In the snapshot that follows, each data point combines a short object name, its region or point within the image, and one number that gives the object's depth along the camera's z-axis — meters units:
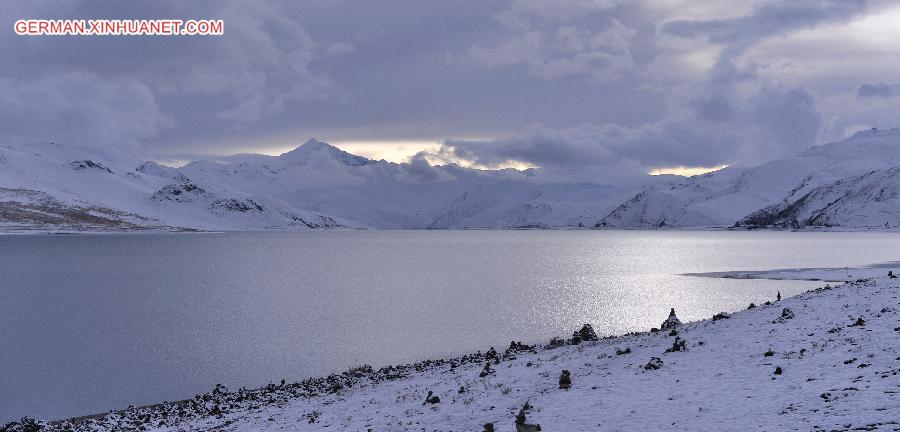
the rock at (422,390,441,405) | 28.94
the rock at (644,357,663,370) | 29.06
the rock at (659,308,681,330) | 44.23
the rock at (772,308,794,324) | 34.66
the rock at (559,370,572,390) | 27.98
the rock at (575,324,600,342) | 47.00
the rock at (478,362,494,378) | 33.57
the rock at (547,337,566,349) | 45.16
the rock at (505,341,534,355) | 45.91
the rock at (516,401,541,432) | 22.02
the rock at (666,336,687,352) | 31.66
